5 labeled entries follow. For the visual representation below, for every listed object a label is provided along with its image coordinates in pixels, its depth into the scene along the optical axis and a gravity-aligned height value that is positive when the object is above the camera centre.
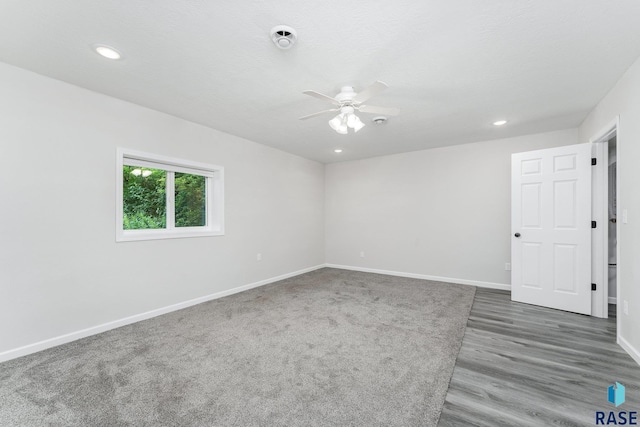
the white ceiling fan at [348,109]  2.39 +0.97
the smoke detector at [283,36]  1.77 +1.22
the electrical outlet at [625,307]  2.31 -0.79
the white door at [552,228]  3.21 -0.14
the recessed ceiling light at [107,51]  1.99 +1.24
